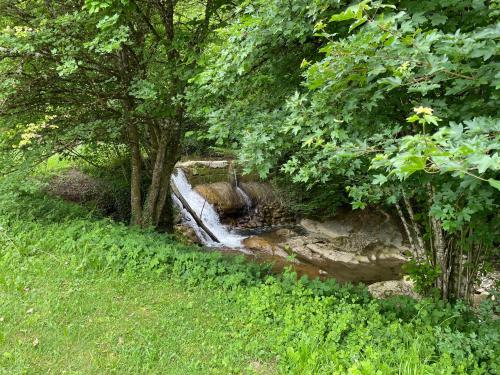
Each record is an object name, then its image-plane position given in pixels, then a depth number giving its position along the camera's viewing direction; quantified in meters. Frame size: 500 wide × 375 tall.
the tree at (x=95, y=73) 5.38
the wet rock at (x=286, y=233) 11.24
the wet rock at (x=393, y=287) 6.98
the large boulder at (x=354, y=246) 9.05
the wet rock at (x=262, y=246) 9.70
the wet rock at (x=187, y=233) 10.40
